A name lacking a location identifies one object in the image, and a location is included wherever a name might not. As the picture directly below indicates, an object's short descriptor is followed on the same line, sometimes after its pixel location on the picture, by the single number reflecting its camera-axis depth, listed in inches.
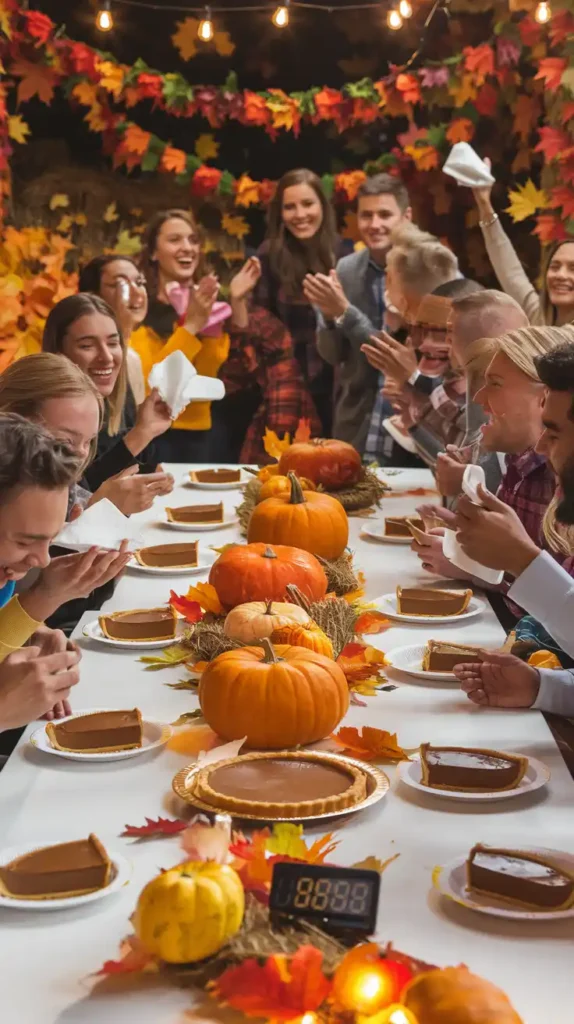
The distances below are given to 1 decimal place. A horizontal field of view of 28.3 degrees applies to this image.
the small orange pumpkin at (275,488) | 118.9
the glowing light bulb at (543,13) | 188.4
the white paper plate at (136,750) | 63.9
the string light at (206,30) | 225.7
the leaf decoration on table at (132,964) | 42.7
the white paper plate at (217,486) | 157.1
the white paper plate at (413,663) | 79.0
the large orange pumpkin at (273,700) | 65.3
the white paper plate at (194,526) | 127.2
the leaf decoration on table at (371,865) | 47.2
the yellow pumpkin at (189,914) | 41.6
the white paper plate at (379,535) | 123.3
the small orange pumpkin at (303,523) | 104.4
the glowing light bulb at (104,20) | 221.9
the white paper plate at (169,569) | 106.7
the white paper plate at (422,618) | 92.7
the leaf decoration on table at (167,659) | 81.5
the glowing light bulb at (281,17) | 217.6
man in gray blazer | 207.5
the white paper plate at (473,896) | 46.1
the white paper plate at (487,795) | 58.4
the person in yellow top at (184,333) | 200.5
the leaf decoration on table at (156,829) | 54.2
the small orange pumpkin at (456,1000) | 36.4
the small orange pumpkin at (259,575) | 87.8
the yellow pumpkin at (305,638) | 74.0
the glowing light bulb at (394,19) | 206.8
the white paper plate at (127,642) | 84.6
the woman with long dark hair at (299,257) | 214.8
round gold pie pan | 55.1
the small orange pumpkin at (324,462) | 134.0
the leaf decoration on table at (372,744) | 64.4
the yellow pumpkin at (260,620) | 76.8
